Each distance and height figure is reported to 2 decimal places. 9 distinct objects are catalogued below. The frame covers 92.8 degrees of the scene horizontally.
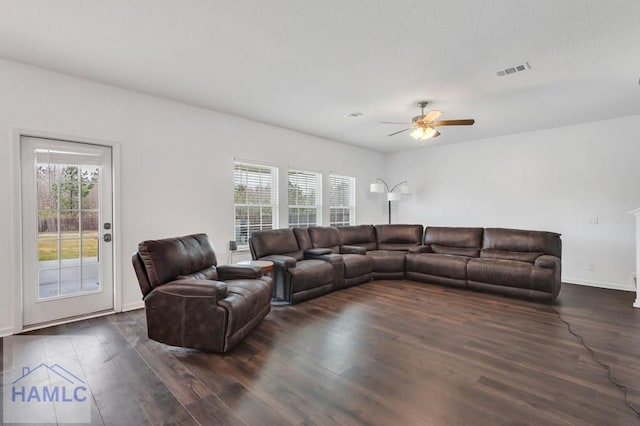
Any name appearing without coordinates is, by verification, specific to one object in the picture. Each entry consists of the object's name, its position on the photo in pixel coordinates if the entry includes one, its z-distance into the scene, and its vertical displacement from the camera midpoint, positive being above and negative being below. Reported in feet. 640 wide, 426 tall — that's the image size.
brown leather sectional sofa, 14.11 -2.65
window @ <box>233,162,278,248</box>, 16.89 +0.68
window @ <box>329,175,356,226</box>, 22.63 +0.77
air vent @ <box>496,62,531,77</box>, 10.39 +4.91
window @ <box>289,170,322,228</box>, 19.89 +0.79
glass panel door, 10.75 -0.66
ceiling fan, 13.00 +3.77
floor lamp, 23.03 +1.60
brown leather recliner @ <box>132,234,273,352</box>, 8.78 -2.76
